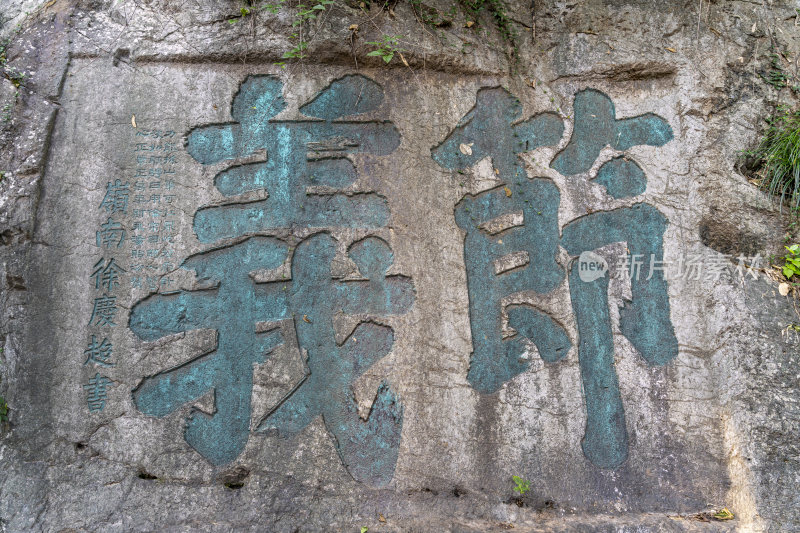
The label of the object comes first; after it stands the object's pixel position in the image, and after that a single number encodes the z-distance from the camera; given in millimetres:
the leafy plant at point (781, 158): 3666
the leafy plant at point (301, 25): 3566
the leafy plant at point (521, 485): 3174
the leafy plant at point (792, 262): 3529
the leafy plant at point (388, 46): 3561
